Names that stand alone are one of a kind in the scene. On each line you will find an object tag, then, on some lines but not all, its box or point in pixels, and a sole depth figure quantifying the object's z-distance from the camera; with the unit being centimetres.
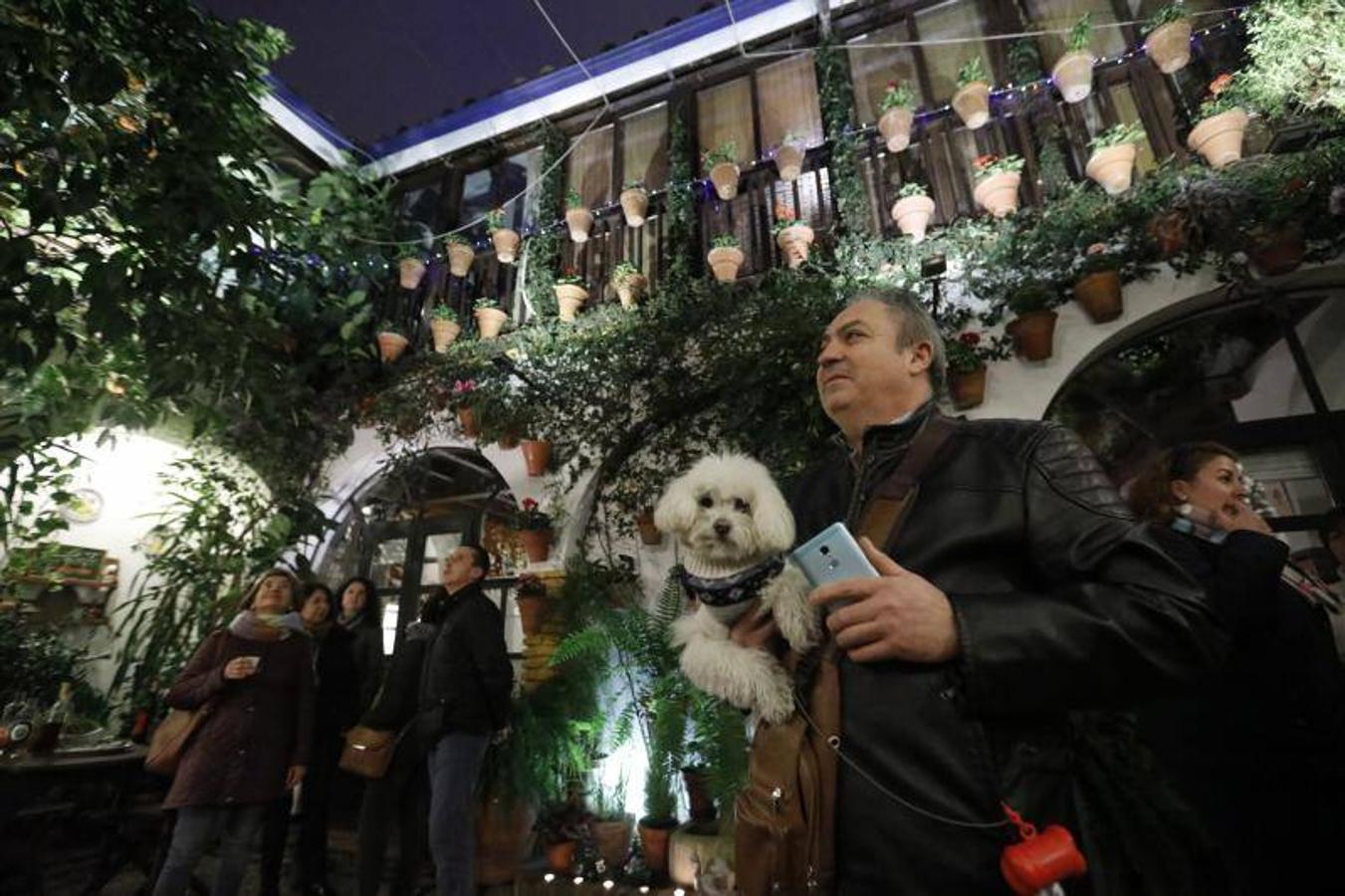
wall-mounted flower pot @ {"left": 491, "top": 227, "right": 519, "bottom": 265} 675
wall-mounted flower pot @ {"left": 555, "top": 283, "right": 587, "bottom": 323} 605
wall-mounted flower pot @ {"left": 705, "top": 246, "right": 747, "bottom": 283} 533
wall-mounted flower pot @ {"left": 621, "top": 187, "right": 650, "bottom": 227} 631
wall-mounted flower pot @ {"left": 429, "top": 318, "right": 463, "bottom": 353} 659
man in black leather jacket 96
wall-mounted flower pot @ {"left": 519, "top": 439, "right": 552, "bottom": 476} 532
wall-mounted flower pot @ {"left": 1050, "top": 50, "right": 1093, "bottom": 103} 443
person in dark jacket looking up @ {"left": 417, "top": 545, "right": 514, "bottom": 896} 338
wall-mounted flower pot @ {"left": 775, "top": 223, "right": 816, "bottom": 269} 504
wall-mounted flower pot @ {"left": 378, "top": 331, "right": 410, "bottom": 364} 678
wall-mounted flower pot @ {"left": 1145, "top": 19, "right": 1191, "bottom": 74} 413
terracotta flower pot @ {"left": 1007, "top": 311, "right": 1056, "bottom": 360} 389
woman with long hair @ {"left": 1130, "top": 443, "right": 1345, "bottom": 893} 197
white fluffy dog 134
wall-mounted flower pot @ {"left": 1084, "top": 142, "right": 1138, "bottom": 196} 408
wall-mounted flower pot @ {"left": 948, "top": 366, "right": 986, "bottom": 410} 395
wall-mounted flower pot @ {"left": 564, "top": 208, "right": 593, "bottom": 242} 652
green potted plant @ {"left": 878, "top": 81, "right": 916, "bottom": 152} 498
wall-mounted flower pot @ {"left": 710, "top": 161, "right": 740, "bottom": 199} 571
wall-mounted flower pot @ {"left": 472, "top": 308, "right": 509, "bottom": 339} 641
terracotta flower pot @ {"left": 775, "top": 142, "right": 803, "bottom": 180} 554
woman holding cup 326
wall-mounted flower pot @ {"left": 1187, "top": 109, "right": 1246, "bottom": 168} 385
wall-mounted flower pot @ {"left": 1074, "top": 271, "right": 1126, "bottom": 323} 387
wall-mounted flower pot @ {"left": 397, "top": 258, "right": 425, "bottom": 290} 723
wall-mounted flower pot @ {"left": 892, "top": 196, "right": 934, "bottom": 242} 471
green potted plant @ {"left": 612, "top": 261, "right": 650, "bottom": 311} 569
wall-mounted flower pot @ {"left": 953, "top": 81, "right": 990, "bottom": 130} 472
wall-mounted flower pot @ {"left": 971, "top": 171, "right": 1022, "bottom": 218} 442
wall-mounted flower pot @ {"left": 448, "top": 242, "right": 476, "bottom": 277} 693
